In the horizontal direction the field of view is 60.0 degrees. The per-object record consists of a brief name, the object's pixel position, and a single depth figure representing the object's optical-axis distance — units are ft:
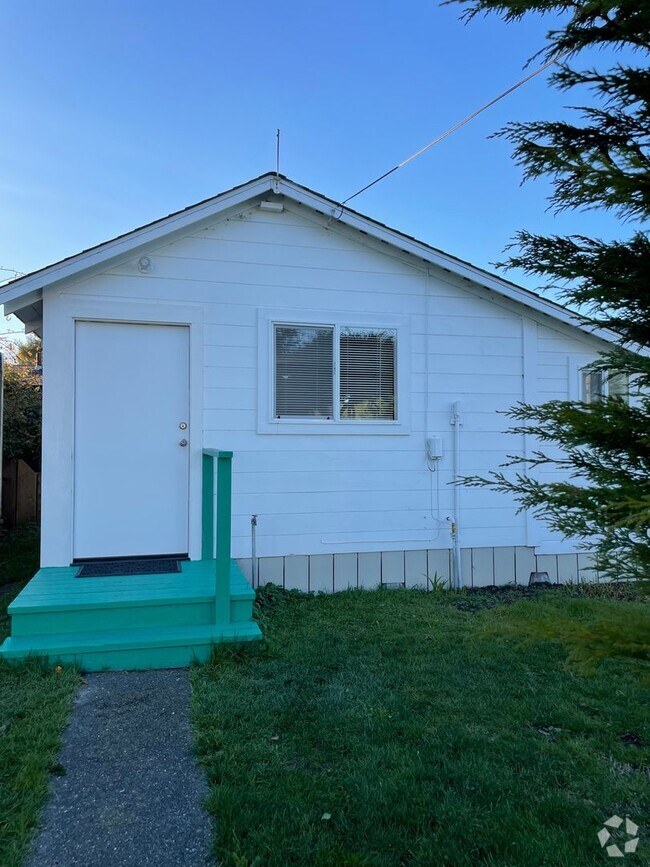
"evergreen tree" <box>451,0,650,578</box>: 5.03
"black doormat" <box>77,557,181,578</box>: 15.19
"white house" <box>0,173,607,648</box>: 16.57
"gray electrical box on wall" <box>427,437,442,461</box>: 19.15
